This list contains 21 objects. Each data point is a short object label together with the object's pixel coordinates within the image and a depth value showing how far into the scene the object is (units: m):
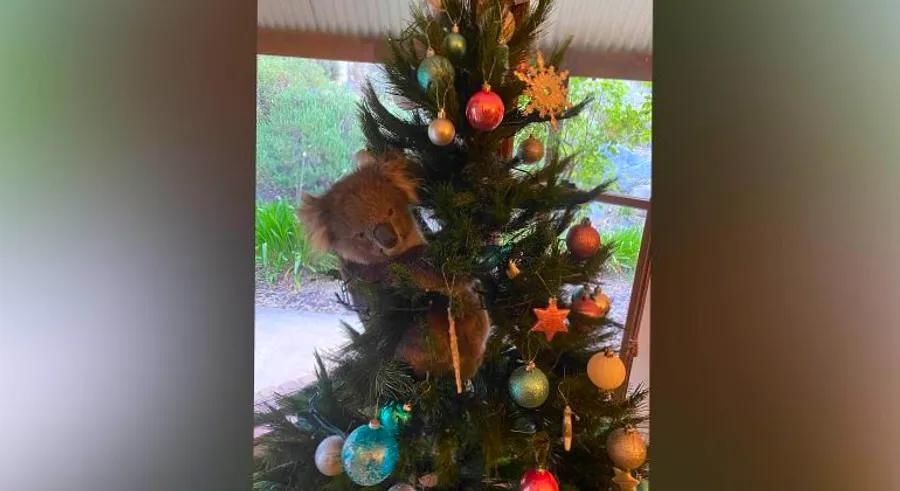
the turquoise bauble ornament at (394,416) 0.69
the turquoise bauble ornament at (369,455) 0.63
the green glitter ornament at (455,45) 0.69
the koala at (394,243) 0.67
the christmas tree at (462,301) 0.67
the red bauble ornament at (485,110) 0.66
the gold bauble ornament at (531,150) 0.76
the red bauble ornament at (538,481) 0.63
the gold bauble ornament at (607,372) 0.66
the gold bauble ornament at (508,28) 0.71
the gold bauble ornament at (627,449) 0.67
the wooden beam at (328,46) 0.70
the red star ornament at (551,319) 0.67
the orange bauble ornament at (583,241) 0.76
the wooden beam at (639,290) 1.09
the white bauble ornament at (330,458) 0.69
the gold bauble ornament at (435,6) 0.71
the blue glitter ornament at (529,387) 0.67
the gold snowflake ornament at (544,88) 0.71
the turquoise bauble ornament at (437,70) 0.67
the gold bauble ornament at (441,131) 0.66
